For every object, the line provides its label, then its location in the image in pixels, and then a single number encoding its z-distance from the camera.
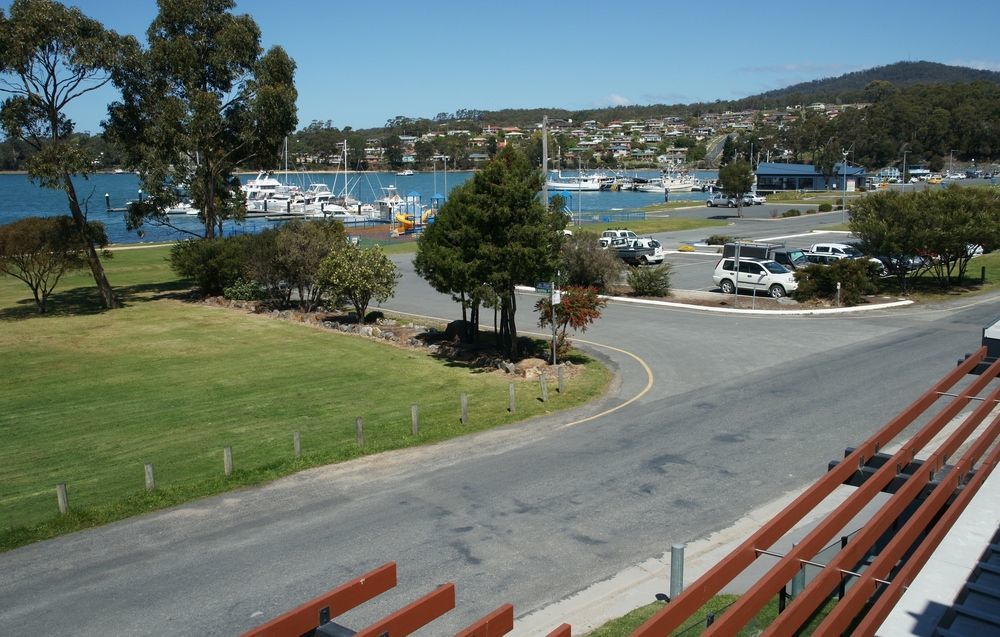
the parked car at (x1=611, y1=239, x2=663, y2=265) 47.72
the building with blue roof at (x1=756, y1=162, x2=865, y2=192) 127.88
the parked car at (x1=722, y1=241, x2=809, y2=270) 41.62
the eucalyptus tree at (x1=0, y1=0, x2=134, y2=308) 36.50
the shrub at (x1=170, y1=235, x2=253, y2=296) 41.69
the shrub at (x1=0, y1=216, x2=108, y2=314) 37.00
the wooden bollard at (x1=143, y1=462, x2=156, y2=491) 15.57
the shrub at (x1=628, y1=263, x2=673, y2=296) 38.03
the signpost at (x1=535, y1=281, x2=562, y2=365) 24.97
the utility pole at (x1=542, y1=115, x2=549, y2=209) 24.45
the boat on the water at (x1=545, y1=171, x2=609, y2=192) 194.62
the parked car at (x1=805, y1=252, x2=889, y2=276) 43.12
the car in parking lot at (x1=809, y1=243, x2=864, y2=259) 42.47
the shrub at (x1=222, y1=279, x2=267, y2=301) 40.94
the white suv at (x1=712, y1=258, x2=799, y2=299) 36.91
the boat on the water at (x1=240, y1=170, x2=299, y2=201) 118.12
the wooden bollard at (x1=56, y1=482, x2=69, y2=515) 14.38
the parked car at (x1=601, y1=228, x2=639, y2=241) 52.34
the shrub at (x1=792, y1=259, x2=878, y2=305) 34.50
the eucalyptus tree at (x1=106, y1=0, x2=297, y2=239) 41.34
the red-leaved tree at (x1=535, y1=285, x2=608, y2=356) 25.84
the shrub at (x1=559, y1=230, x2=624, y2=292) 39.41
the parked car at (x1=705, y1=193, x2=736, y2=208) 94.62
